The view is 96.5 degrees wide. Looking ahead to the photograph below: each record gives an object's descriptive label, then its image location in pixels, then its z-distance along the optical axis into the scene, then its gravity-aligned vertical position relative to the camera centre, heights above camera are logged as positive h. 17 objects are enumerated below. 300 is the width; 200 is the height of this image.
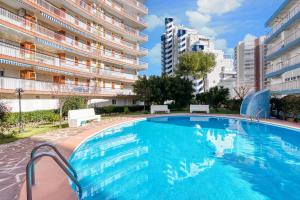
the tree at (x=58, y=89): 15.73 +0.96
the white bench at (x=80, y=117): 11.25 -1.77
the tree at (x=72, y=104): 14.29 -0.71
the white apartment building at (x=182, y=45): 66.13 +29.34
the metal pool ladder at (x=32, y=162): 2.46 -1.50
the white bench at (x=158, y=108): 20.18 -1.49
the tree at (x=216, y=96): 22.04 +0.36
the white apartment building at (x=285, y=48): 16.17 +7.02
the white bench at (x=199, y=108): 19.61 -1.41
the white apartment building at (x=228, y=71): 68.02 +14.04
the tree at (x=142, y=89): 20.55 +1.40
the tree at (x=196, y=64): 27.71 +7.21
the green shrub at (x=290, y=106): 13.35 -0.71
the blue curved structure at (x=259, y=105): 15.73 -0.71
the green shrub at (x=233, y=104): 21.18 -0.89
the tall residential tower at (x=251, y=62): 59.73 +16.83
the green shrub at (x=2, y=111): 8.33 -0.87
